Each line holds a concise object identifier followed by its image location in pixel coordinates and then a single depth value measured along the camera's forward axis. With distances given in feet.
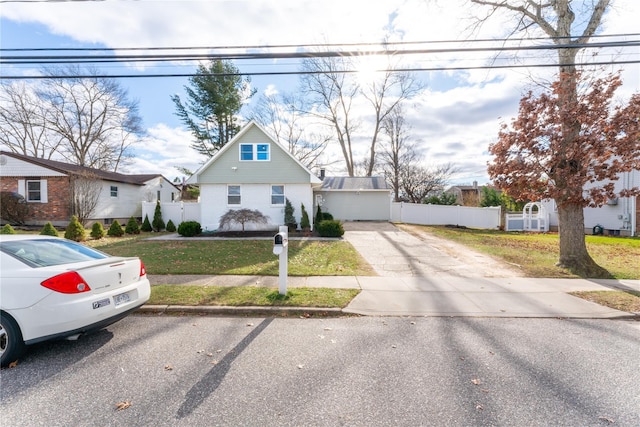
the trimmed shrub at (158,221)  61.93
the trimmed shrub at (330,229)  49.84
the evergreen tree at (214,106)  95.66
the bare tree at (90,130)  95.66
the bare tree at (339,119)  108.88
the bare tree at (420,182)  113.60
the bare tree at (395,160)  118.21
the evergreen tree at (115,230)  52.85
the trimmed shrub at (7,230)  41.10
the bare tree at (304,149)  113.19
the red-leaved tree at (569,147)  27.25
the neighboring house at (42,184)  60.90
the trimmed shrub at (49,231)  41.27
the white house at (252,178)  55.36
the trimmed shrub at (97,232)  48.66
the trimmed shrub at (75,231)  45.32
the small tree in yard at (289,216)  55.47
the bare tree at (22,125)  89.66
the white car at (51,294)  10.93
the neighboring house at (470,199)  98.17
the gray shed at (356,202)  84.89
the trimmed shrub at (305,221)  54.80
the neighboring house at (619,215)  56.13
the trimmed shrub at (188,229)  50.44
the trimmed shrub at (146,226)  60.44
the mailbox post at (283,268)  18.72
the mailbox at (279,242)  18.00
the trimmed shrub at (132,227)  56.90
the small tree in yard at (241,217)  54.19
